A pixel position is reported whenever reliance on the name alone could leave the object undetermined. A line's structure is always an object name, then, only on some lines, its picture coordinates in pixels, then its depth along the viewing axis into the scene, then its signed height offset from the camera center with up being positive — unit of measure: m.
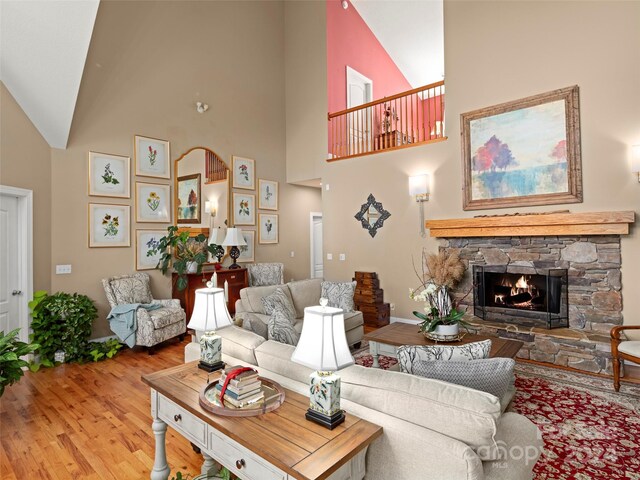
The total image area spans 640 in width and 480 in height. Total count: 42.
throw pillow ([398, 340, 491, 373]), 1.79 -0.58
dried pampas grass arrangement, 4.94 -0.41
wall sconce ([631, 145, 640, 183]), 3.81 +0.83
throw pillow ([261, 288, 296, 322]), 3.93 -0.71
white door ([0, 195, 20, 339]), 3.93 -0.27
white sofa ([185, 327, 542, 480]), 1.30 -0.75
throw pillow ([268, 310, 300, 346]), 2.71 -0.70
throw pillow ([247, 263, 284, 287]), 6.45 -0.62
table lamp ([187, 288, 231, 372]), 2.11 -0.50
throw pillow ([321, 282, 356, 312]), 4.52 -0.71
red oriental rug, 2.16 -1.40
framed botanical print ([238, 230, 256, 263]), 6.70 -0.14
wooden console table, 1.27 -0.78
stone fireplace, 3.90 -0.61
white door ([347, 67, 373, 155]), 6.82 +2.49
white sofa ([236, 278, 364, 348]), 4.26 -0.76
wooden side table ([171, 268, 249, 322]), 5.30 -0.69
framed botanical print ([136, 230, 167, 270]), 5.20 -0.09
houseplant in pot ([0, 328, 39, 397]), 2.37 -0.77
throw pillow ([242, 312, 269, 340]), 2.98 -0.72
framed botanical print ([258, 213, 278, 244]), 7.02 +0.25
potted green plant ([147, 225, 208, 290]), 5.22 -0.20
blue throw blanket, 4.41 -1.01
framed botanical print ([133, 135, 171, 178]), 5.21 +1.28
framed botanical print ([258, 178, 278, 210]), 7.03 +0.93
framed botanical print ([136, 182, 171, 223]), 5.22 +0.59
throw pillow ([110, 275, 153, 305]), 4.72 -0.65
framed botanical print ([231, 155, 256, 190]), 6.57 +1.29
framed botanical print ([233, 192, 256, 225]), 6.59 +0.61
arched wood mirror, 5.70 +0.84
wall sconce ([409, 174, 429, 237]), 5.41 +0.76
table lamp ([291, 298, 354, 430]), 1.46 -0.50
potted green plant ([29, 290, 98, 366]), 4.04 -0.95
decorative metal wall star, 6.01 +0.42
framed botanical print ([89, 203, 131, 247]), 4.78 +0.24
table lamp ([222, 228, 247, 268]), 6.17 -0.02
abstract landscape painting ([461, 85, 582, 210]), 4.31 +1.12
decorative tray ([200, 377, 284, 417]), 1.57 -0.75
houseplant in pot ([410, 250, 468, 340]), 3.26 -0.73
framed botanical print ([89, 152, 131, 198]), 4.78 +0.93
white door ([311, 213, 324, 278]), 8.06 -0.13
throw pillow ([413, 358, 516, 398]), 1.62 -0.62
